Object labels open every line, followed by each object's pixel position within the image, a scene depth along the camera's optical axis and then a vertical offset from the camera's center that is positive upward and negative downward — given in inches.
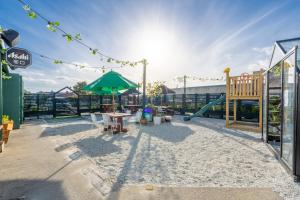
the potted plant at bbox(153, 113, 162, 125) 269.1 -40.4
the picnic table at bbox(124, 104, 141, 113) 423.6 -24.0
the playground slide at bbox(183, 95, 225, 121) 297.9 -18.5
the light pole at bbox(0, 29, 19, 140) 148.1 +72.5
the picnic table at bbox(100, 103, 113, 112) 387.1 -21.6
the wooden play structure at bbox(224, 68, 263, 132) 216.0 +23.4
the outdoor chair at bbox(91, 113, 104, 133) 228.7 -39.5
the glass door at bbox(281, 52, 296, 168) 93.8 -4.5
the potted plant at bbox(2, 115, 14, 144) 147.4 -35.1
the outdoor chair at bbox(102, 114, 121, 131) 205.7 -36.9
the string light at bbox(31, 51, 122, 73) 185.0 +74.6
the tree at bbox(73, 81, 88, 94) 1245.6 +155.5
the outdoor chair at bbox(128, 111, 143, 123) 276.6 -34.6
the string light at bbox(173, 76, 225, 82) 708.1 +135.5
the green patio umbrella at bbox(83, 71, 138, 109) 209.3 +30.2
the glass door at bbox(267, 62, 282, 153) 157.4 -16.5
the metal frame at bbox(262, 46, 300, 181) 87.7 -16.5
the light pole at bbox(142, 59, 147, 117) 267.7 +58.5
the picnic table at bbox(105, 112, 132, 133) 207.8 -36.3
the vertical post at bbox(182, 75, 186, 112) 412.1 -7.8
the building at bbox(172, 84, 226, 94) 917.2 +97.1
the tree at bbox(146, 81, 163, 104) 441.3 +41.4
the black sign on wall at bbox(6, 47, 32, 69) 175.7 +59.1
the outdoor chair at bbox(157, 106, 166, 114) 328.5 -23.9
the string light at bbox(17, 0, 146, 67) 93.4 +62.4
